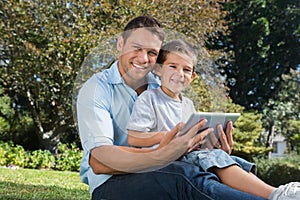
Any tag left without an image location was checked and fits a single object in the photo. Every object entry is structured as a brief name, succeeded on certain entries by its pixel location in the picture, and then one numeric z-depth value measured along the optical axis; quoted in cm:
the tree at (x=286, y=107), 1504
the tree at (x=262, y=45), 1414
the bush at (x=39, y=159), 895
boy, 141
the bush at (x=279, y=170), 955
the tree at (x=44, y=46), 860
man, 138
